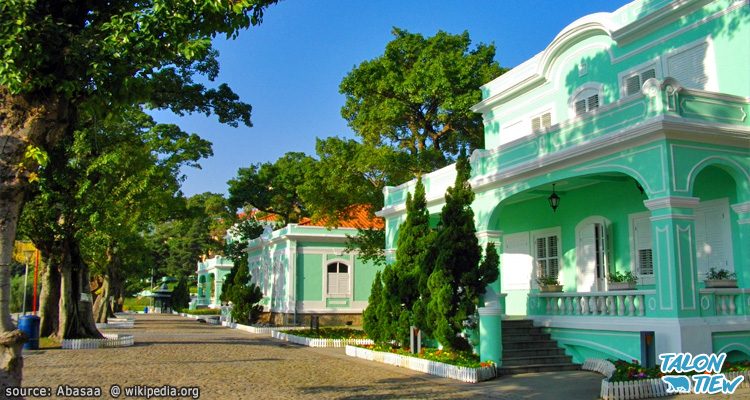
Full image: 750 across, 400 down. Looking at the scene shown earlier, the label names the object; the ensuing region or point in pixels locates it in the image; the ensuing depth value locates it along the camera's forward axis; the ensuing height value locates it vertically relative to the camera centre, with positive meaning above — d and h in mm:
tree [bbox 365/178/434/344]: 14750 +464
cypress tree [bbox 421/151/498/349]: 12828 +408
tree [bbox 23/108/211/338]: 18016 +2699
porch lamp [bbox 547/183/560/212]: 14604 +2141
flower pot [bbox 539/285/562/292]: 14180 +113
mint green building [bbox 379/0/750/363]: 10680 +2325
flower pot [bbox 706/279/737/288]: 11117 +179
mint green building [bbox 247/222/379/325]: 30094 +723
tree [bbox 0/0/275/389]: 6324 +2399
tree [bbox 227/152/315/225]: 35112 +5740
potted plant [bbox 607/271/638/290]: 12508 +243
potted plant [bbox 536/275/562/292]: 14203 +194
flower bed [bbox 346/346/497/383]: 11461 -1464
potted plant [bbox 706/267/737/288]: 11128 +270
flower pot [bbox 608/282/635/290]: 12456 +159
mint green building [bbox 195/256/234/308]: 54219 +1239
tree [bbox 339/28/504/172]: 19781 +6306
